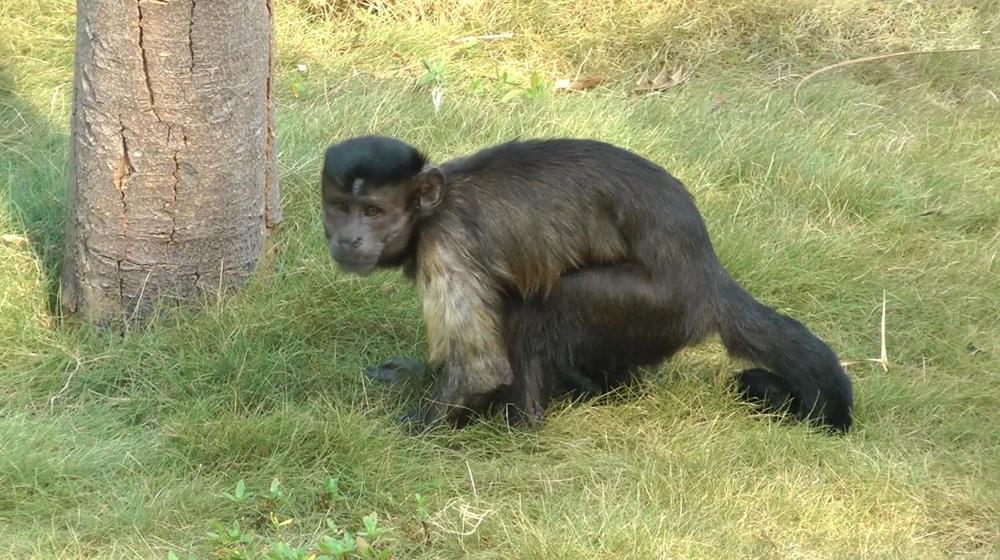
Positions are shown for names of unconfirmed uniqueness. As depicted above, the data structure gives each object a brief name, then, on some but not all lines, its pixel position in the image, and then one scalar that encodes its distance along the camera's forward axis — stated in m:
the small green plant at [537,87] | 15.55
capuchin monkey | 9.53
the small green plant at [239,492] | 8.15
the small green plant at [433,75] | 15.82
